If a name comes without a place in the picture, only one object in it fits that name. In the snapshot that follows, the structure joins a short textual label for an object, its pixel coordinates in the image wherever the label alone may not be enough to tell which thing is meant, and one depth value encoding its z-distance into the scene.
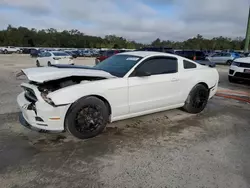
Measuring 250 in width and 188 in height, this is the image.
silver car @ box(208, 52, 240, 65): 24.39
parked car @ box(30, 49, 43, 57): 41.28
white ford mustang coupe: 3.51
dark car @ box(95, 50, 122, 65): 20.47
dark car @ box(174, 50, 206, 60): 17.45
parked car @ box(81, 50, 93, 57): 47.72
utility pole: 21.56
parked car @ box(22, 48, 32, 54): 56.91
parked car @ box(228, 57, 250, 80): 9.43
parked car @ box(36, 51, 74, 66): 18.26
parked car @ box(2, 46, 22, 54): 52.79
